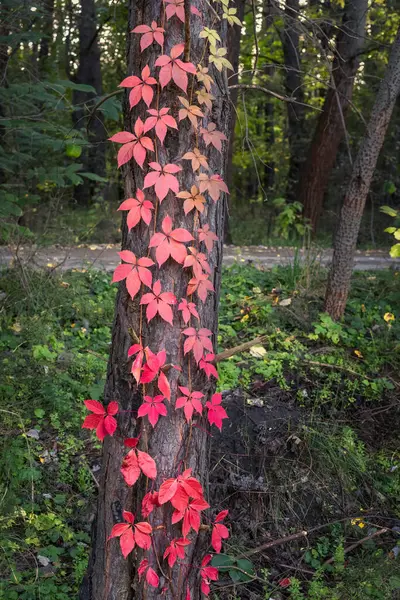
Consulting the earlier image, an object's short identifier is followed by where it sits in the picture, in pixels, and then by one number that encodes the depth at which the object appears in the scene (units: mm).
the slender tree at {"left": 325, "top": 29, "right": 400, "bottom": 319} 5730
